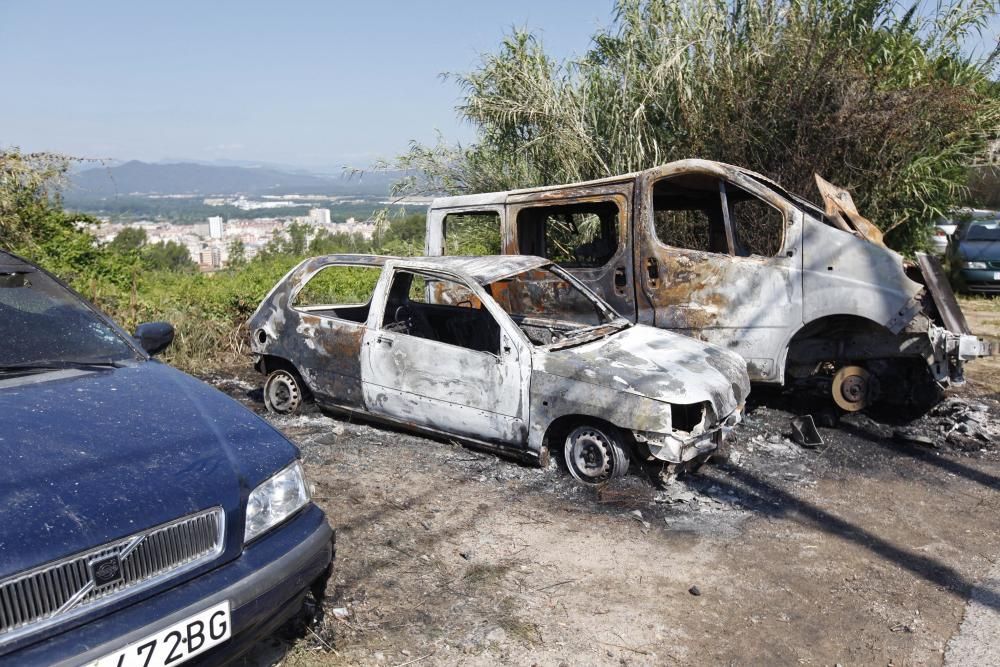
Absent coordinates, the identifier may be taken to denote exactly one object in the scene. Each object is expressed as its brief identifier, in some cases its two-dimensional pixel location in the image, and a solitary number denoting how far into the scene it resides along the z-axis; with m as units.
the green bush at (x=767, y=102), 9.54
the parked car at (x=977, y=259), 12.54
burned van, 5.67
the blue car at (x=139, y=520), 2.10
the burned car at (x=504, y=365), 4.69
